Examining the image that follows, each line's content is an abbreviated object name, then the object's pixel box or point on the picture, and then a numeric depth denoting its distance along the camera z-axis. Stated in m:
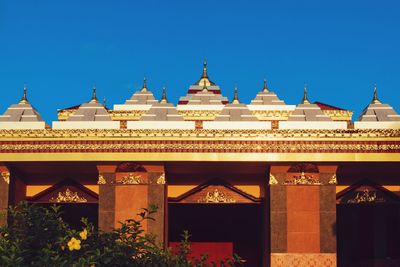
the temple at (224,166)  19.84
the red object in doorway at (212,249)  23.09
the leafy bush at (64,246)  8.31
